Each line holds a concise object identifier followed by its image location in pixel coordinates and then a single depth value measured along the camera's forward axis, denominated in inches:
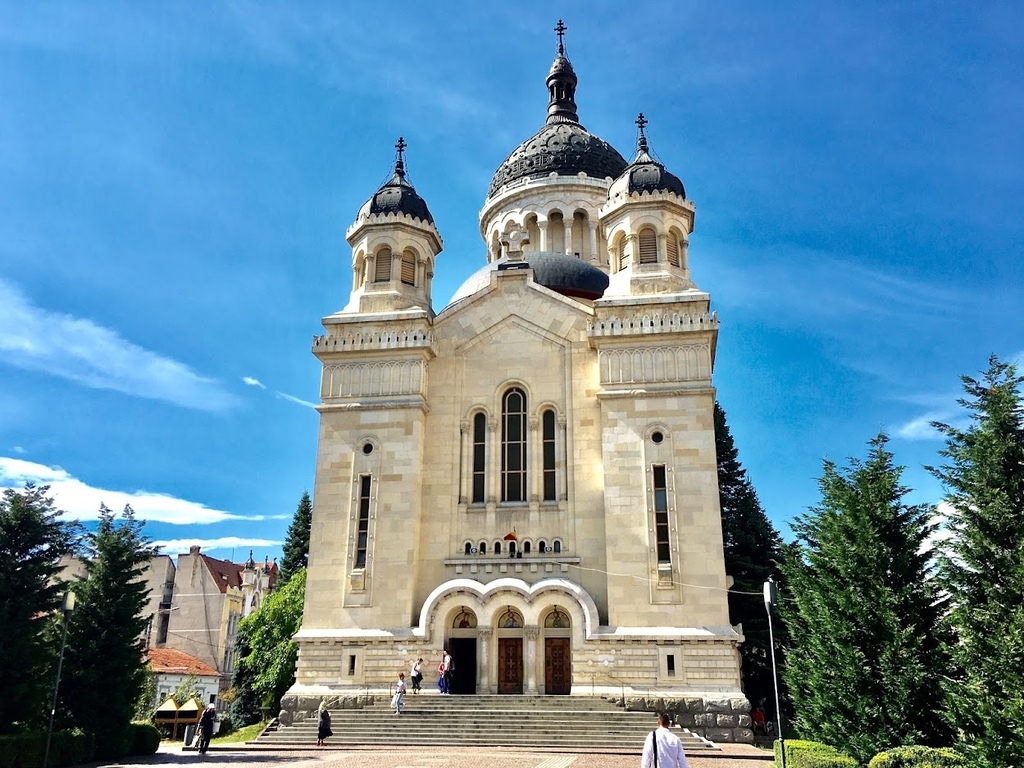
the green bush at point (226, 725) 1390.0
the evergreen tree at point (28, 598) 730.8
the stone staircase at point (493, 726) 850.8
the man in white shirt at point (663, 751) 389.7
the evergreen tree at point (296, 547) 1706.4
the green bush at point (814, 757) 589.9
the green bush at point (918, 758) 519.8
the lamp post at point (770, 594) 699.4
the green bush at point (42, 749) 697.0
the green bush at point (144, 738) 877.2
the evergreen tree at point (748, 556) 1228.5
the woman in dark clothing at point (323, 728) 876.0
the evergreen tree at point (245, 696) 1487.5
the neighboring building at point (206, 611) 2181.3
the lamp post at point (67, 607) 736.0
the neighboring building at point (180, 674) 1836.9
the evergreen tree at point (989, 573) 462.6
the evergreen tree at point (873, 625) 607.5
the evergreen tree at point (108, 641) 833.5
